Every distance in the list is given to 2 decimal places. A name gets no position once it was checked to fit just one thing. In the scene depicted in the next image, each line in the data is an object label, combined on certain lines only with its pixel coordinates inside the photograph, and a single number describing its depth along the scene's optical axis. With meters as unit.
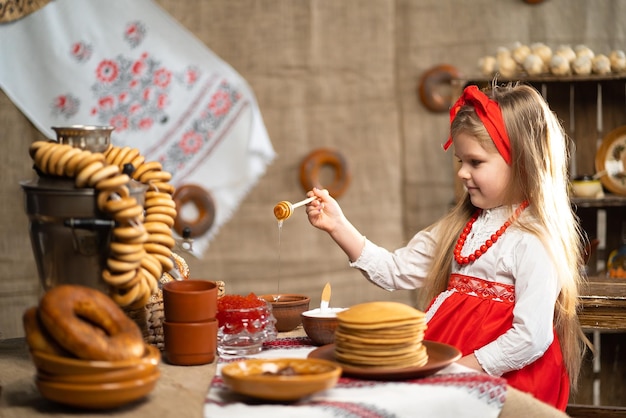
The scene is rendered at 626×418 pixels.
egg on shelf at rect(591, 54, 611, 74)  2.93
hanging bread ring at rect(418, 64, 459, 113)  3.32
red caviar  1.65
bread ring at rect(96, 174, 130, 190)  1.50
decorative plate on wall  3.08
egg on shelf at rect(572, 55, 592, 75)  2.93
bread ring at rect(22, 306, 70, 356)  1.41
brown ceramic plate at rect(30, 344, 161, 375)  1.39
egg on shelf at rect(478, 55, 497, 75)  3.01
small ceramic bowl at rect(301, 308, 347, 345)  1.68
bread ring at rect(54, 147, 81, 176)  1.51
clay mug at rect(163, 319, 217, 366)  1.58
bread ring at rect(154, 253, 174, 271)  1.58
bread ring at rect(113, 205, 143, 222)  1.50
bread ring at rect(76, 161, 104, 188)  1.50
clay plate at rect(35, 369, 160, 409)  1.38
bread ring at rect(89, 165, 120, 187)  1.50
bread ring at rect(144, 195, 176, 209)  1.60
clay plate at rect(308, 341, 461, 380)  1.51
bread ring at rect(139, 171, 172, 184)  1.61
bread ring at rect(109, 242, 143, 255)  1.51
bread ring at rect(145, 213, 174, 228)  1.59
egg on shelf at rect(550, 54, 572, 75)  2.92
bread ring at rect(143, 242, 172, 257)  1.57
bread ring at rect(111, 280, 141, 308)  1.54
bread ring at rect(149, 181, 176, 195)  1.61
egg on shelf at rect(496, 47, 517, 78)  2.98
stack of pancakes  1.51
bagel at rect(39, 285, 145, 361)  1.40
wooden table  1.41
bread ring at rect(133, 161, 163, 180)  1.61
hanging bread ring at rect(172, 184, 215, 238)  3.18
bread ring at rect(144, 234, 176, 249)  1.58
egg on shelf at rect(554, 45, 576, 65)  2.95
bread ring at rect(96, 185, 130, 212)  1.51
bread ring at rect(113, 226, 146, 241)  1.51
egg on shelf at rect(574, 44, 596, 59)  2.95
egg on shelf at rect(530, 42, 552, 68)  2.96
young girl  1.85
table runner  1.42
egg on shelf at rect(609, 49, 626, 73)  2.94
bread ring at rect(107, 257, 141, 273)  1.52
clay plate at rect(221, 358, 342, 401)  1.42
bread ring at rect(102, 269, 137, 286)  1.52
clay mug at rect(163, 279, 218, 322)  1.58
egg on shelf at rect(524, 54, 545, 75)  2.93
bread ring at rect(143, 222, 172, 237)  1.58
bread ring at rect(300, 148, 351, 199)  3.31
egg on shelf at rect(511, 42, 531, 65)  2.98
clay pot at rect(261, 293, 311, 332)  1.79
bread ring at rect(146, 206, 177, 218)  1.59
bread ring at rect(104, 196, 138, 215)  1.50
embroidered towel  3.10
